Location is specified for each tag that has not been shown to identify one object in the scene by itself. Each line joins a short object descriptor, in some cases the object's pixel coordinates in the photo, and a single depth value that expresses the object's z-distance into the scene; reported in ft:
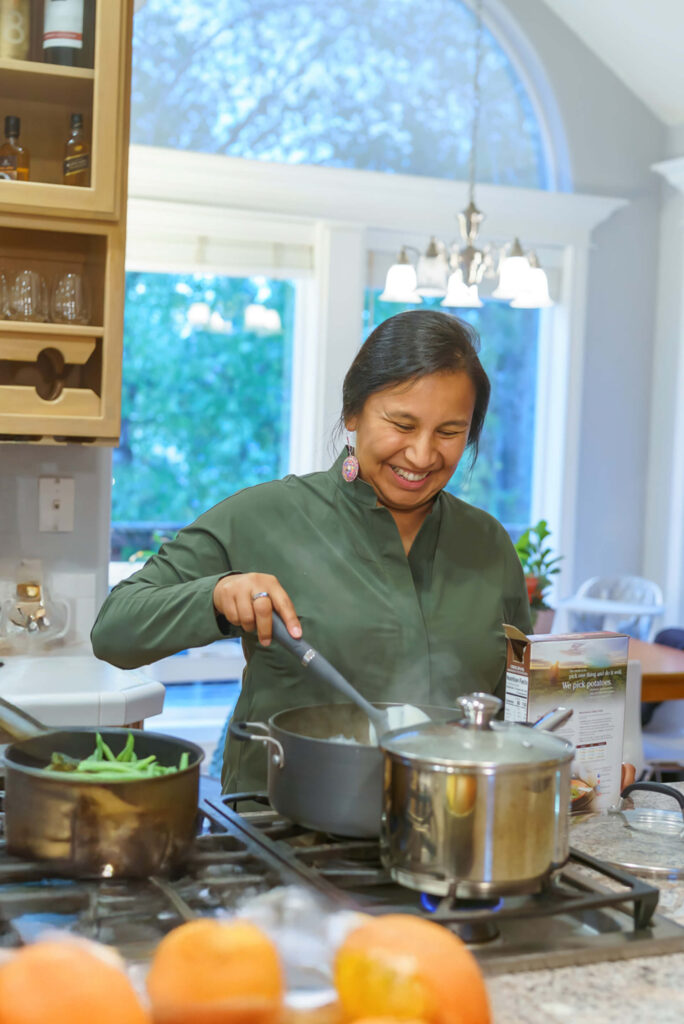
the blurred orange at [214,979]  2.14
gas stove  2.93
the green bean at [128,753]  3.61
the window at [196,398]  16.96
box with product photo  4.31
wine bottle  8.29
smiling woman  5.09
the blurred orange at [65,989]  1.97
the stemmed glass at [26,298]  8.48
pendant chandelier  11.91
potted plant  11.50
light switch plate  9.61
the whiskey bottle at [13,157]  8.36
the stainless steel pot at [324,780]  3.37
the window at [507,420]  18.90
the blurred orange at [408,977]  2.19
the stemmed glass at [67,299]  8.60
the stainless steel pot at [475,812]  2.94
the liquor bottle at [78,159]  8.43
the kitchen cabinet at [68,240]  8.24
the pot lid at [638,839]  3.93
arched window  16.48
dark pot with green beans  3.12
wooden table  11.19
